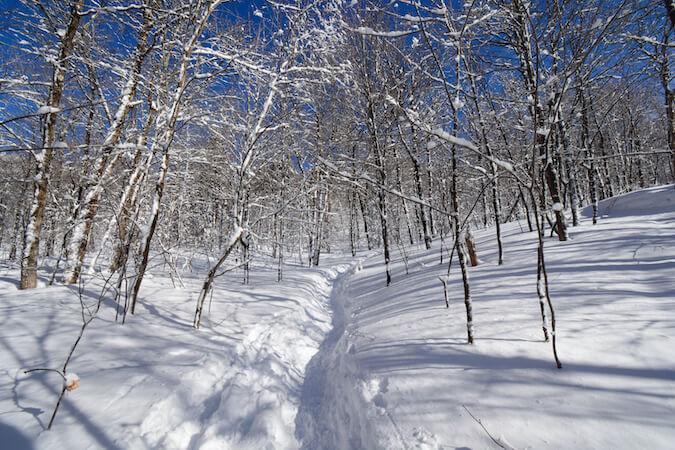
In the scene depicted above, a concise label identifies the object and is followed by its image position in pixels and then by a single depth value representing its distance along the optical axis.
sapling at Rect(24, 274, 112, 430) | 1.80
